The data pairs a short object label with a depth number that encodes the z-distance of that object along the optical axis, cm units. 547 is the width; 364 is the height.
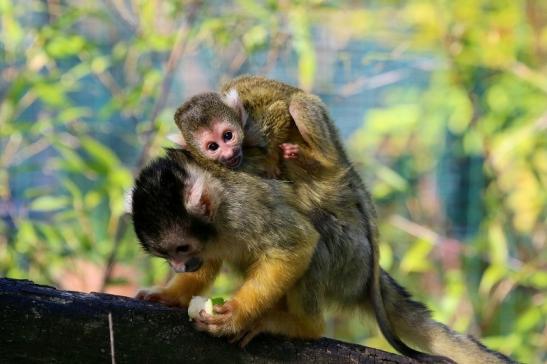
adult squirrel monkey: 497
